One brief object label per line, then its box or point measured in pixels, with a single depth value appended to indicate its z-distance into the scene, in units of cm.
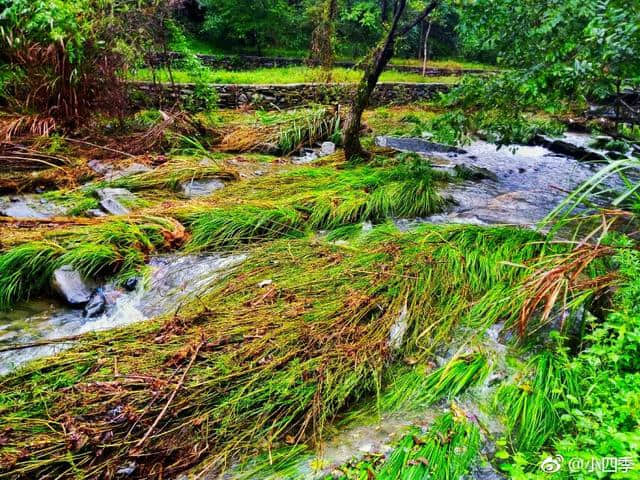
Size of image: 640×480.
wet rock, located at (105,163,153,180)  485
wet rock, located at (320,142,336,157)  681
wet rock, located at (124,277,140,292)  315
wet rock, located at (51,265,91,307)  295
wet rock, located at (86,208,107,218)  388
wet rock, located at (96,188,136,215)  396
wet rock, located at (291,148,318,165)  649
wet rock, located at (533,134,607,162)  748
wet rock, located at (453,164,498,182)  594
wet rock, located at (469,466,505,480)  172
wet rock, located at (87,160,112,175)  502
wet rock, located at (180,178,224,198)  475
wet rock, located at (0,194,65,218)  382
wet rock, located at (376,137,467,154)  784
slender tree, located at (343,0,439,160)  502
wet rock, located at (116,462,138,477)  169
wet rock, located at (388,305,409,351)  243
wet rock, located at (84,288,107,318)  287
